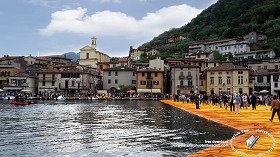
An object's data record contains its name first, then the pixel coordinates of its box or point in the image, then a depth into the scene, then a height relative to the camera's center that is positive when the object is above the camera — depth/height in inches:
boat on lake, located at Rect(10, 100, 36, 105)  1854.3 -92.4
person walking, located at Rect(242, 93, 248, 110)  1252.5 -53.6
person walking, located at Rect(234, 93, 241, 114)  982.5 -52.2
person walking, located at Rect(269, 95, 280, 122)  705.6 -42.5
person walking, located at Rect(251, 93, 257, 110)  1172.2 -50.3
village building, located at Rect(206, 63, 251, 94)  2878.9 +79.5
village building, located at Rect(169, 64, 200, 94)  3056.1 +93.6
